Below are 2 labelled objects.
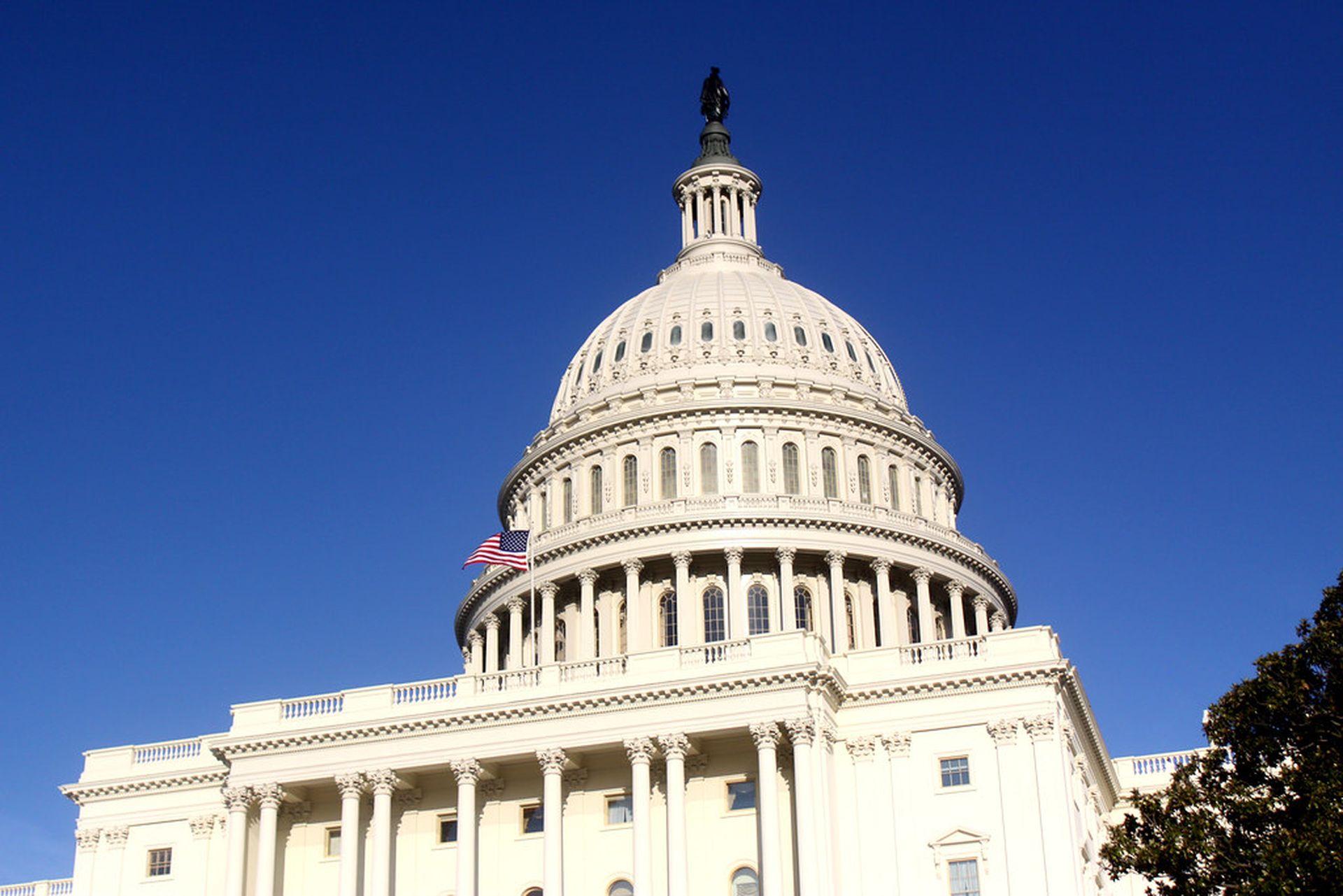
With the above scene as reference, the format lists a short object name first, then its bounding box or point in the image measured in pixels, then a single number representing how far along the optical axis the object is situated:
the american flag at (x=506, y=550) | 70.75
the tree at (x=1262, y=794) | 41.78
